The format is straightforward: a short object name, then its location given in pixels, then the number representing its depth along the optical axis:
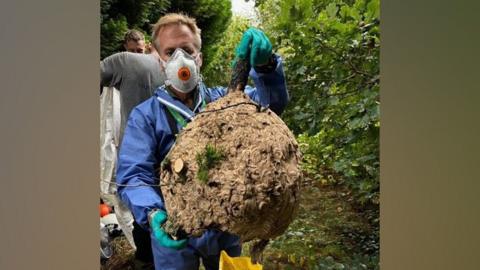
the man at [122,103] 2.40
